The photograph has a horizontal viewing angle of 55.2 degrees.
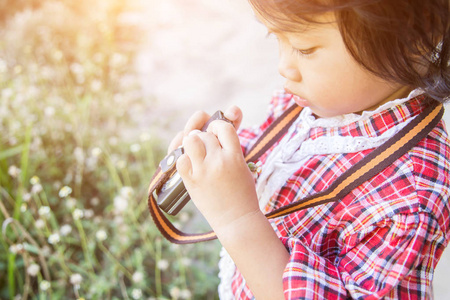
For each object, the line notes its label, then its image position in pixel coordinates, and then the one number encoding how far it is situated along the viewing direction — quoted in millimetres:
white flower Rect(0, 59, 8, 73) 1637
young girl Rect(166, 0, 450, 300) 637
